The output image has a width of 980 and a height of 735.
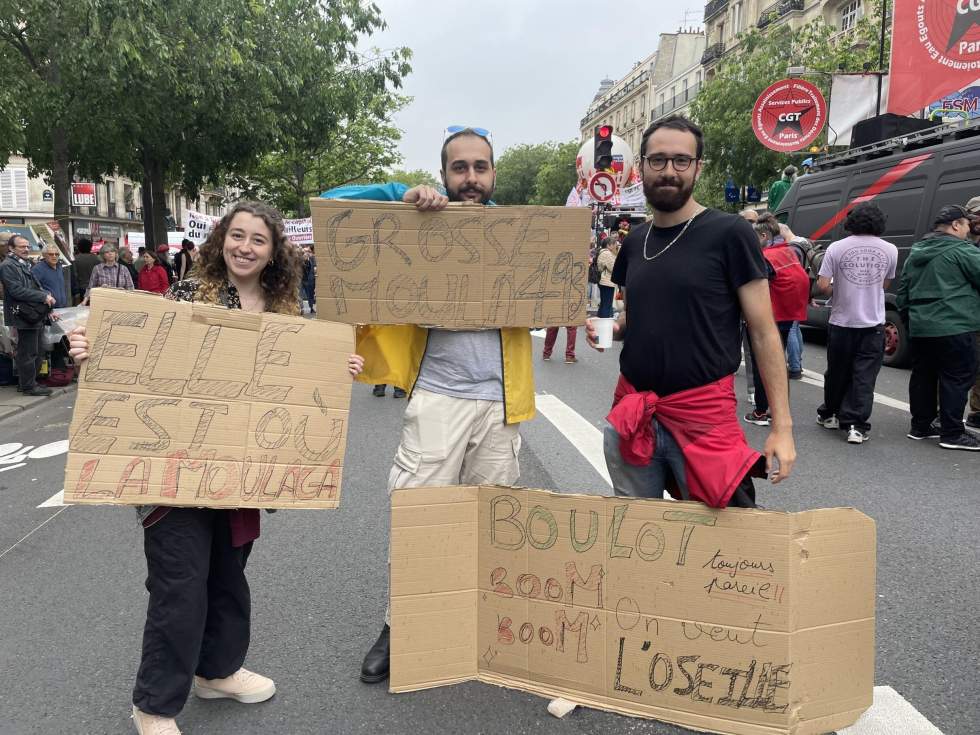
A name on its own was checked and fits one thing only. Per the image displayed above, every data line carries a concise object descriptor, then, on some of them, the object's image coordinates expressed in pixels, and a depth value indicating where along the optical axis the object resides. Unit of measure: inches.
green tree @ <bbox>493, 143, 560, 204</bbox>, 3560.5
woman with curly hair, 94.4
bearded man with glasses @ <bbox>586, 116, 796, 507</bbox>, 97.9
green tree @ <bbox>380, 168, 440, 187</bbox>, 2927.2
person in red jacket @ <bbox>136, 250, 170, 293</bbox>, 554.9
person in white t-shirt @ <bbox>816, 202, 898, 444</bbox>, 252.1
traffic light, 497.4
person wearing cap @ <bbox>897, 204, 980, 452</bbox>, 239.5
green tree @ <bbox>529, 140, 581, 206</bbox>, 2883.9
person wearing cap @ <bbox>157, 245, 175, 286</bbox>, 625.9
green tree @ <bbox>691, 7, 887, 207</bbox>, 1021.8
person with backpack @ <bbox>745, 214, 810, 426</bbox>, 288.5
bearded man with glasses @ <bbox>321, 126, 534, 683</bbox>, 110.6
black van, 358.6
